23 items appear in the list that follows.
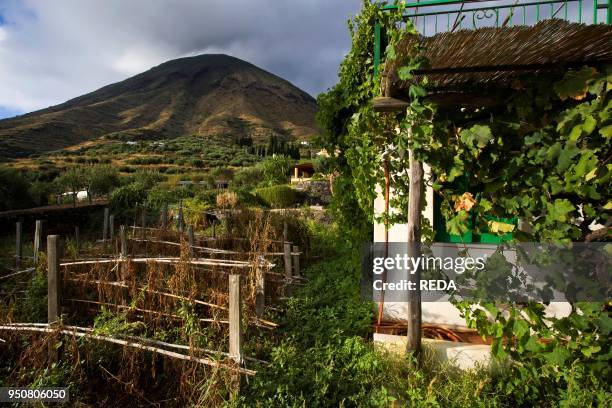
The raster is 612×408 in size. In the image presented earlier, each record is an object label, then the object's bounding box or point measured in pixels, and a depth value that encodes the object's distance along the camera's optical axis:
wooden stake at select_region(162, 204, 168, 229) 9.37
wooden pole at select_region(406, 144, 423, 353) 2.79
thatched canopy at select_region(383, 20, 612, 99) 1.84
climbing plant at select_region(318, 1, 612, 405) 1.89
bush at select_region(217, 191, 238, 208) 15.62
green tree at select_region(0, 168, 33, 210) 13.51
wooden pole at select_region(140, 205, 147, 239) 7.83
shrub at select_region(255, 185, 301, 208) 17.73
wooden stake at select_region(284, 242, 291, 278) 5.95
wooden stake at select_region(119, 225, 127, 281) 4.52
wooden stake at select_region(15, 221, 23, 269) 6.63
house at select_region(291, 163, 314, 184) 30.19
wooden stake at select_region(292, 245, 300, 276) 6.40
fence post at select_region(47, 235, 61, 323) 3.87
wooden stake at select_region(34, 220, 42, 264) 6.52
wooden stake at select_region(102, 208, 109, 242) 8.71
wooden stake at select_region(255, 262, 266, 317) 4.43
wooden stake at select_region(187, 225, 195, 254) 6.83
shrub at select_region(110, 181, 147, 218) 14.36
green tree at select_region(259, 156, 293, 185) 24.92
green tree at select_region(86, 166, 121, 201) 20.23
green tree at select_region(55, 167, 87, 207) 19.66
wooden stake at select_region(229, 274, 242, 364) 3.10
